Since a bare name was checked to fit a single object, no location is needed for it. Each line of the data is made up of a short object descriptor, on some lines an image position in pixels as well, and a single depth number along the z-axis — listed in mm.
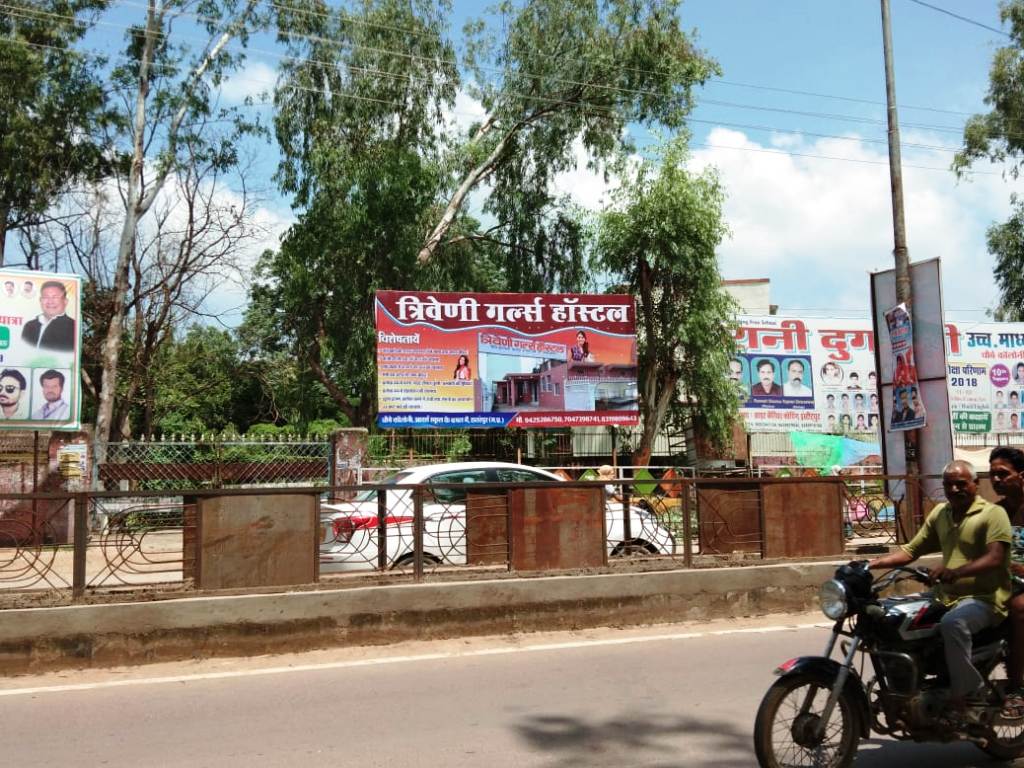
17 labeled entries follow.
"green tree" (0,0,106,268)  23828
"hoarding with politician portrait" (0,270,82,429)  15086
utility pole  12945
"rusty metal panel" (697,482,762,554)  9477
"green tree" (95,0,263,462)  21156
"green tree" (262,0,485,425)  23562
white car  8492
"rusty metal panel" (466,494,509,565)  8703
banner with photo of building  19484
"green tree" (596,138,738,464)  22641
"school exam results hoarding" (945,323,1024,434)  28281
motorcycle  4332
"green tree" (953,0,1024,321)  30641
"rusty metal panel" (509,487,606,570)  8758
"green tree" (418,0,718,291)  25828
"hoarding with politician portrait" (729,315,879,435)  26578
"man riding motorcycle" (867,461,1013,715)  4438
